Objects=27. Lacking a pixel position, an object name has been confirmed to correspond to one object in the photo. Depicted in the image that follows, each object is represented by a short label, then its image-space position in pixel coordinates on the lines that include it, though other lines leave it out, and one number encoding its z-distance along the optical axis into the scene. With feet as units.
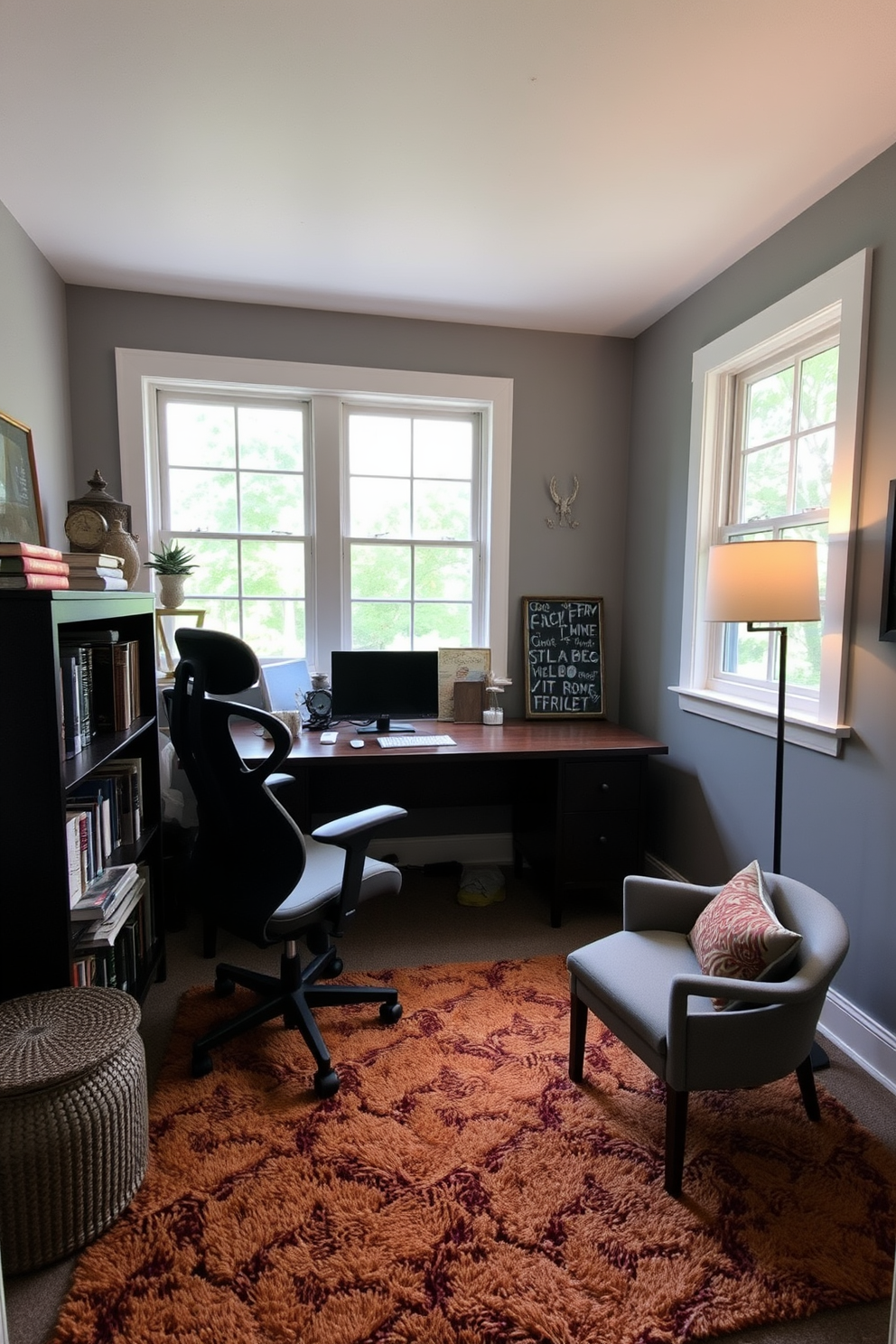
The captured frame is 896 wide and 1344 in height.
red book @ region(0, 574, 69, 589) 4.73
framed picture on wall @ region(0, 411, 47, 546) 7.36
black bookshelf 4.76
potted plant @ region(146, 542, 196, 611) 9.61
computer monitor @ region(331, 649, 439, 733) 9.88
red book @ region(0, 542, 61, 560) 4.70
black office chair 5.85
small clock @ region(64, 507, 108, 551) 7.25
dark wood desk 8.72
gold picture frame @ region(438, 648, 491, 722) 10.88
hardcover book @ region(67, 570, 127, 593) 5.89
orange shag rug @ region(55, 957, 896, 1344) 4.29
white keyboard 9.10
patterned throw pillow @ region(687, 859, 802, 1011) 5.17
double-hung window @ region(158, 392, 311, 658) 10.34
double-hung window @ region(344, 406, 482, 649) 10.94
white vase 7.33
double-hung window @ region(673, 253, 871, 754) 6.81
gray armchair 4.94
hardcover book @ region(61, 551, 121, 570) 5.99
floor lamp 6.44
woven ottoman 4.39
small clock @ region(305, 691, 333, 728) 10.03
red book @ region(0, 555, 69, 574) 4.71
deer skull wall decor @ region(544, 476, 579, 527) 11.12
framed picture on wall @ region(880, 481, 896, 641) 6.24
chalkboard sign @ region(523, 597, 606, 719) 11.23
